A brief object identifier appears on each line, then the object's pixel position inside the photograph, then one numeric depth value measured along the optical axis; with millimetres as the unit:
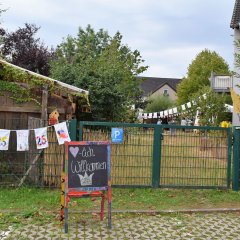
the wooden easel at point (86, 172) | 6352
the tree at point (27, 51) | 26516
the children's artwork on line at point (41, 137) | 8703
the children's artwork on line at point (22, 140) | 8594
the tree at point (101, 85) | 16109
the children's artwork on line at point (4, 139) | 8586
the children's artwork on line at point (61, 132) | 8648
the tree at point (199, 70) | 50125
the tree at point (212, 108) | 23873
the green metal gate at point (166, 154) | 9016
